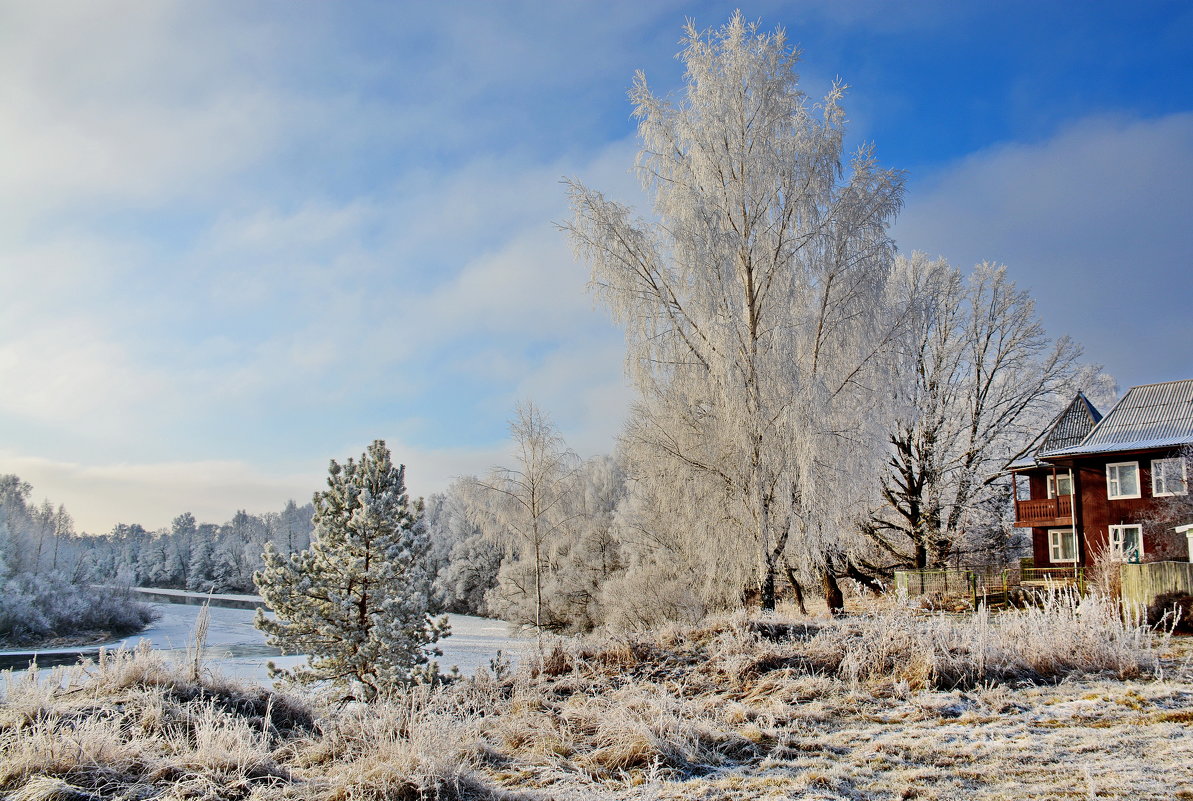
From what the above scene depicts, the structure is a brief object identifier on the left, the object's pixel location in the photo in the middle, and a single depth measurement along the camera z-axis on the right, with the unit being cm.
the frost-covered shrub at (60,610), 3778
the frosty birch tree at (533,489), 2466
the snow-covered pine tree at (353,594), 1336
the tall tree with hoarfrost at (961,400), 2138
